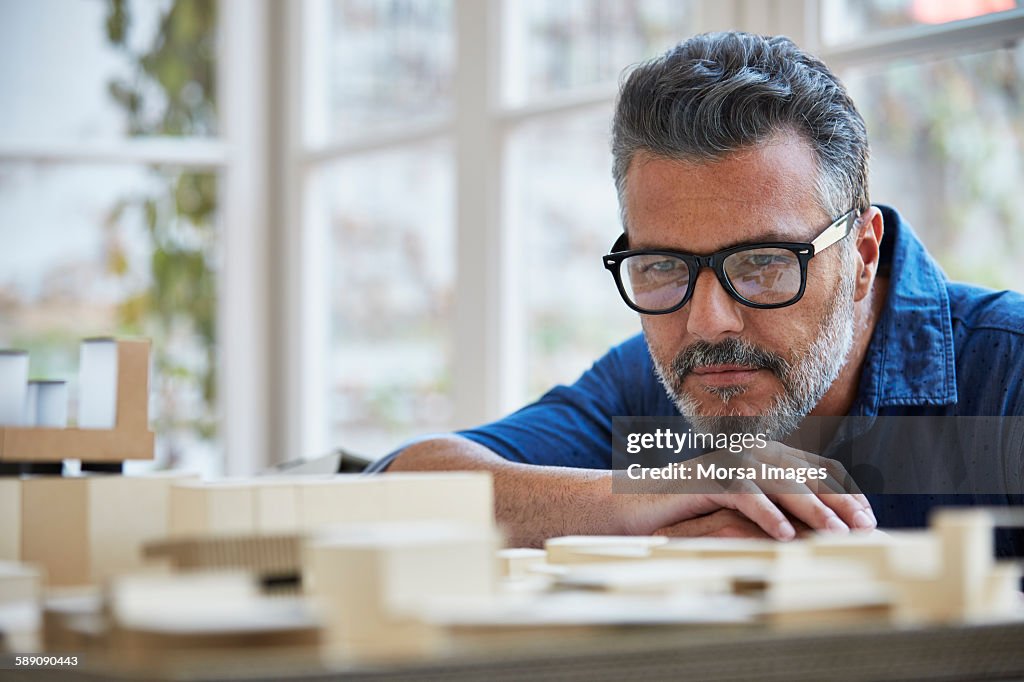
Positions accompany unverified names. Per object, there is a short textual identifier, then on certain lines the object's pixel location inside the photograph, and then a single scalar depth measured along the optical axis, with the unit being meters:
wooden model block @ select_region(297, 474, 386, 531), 1.27
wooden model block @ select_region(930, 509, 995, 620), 1.09
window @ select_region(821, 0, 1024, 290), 1.88
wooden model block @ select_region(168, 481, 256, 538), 1.26
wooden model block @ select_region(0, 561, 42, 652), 1.13
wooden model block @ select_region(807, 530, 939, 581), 1.12
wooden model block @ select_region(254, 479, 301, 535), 1.26
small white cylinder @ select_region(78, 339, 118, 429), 1.39
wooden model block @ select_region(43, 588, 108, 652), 1.04
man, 1.59
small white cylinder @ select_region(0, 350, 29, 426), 1.37
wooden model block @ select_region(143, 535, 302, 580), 1.11
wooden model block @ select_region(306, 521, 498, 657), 0.99
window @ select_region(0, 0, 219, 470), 3.17
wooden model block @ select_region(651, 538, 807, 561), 1.21
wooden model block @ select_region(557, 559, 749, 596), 1.11
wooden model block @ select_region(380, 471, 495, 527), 1.29
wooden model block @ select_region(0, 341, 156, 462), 1.35
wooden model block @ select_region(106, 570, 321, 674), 0.93
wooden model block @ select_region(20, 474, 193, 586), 1.30
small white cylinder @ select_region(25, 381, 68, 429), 1.38
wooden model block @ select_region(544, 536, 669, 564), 1.30
